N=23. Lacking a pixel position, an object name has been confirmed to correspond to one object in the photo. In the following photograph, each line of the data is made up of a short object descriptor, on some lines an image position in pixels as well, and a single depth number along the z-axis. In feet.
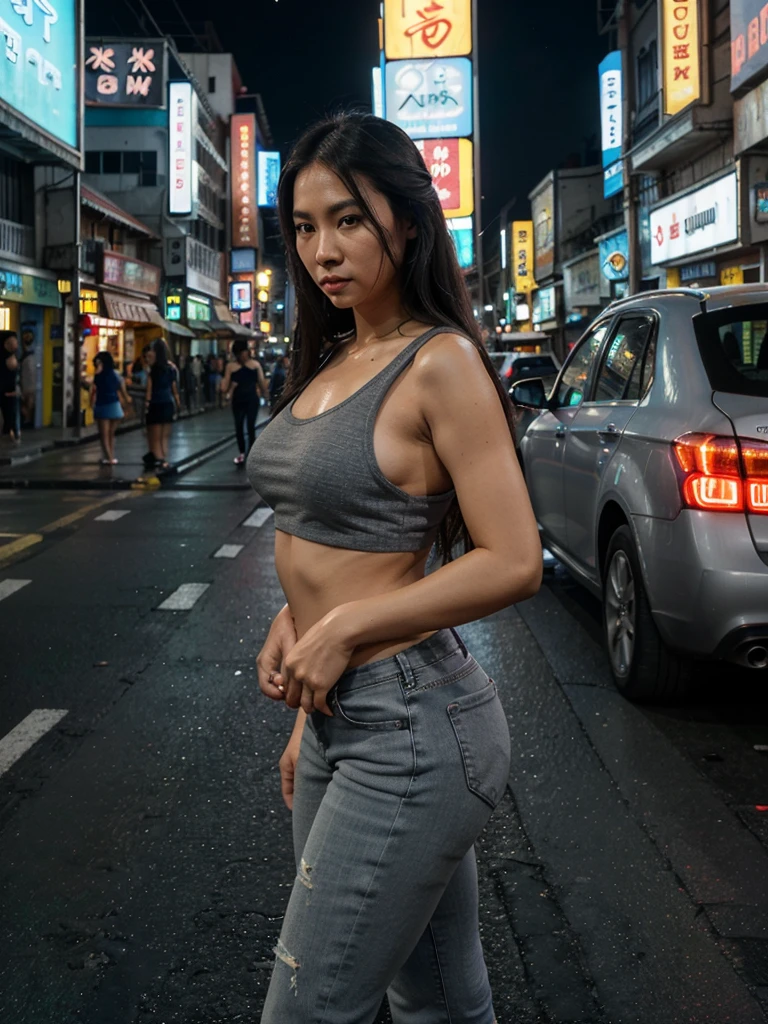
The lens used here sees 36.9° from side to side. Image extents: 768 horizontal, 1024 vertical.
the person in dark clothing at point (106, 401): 57.67
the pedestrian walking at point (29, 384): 89.66
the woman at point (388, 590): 5.33
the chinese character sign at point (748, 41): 57.82
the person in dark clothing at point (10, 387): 68.39
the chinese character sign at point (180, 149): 147.43
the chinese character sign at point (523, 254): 205.05
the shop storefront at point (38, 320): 85.92
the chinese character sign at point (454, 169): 109.40
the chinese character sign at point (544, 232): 175.01
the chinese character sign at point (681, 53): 70.74
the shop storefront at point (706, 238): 66.49
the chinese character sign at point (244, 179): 222.07
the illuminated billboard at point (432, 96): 106.22
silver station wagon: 15.01
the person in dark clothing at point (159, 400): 55.31
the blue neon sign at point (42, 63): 77.25
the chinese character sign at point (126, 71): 156.97
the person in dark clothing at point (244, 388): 56.13
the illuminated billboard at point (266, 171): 239.30
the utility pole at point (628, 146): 97.14
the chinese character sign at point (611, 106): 112.68
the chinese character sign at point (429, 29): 104.37
